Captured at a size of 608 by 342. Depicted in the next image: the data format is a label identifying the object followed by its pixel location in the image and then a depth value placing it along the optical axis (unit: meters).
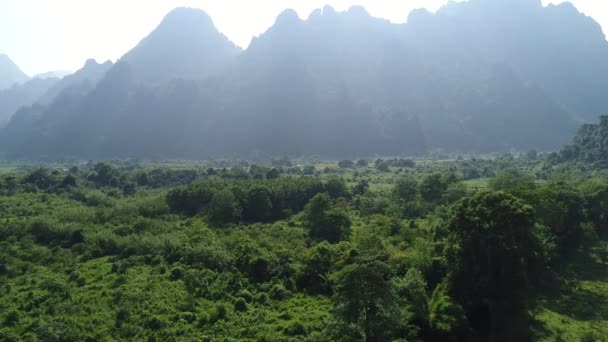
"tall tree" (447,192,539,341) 24.08
